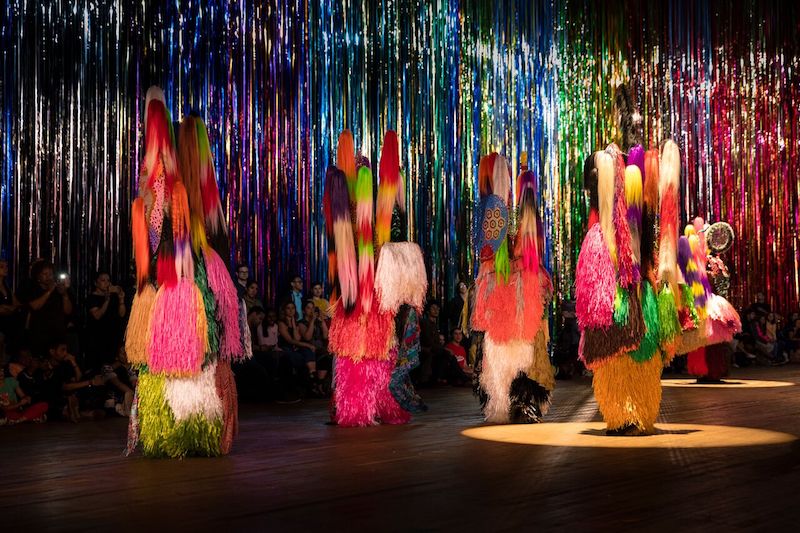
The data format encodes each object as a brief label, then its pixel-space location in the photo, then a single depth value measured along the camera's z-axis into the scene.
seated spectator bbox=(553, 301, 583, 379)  12.52
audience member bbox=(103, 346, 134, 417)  7.73
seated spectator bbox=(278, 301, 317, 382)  9.67
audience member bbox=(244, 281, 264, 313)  9.77
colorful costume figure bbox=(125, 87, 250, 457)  5.07
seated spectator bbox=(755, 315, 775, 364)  15.53
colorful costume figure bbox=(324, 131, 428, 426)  6.74
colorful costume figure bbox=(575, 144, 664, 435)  5.87
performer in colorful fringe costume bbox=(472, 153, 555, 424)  6.89
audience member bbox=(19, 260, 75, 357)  7.94
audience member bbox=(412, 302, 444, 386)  10.89
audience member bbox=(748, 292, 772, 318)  15.66
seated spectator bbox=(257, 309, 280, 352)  9.57
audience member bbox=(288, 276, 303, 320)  10.45
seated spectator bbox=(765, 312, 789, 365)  15.61
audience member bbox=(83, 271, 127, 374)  8.29
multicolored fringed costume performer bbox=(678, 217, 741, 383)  10.14
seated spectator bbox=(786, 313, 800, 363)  16.38
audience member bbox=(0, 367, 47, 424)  7.23
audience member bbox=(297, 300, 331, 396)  9.73
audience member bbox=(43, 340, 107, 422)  7.46
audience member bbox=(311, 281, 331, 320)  10.50
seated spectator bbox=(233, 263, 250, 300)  9.59
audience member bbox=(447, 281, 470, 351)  12.12
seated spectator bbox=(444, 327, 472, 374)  11.55
